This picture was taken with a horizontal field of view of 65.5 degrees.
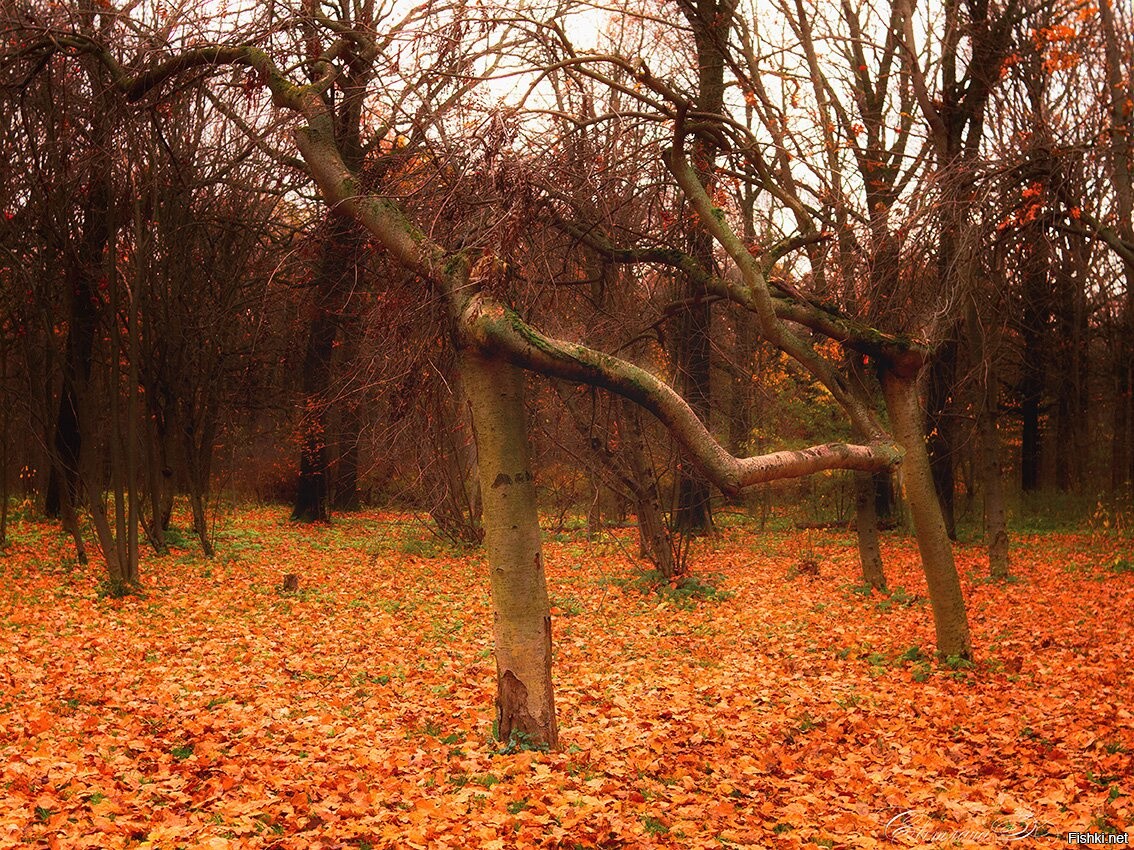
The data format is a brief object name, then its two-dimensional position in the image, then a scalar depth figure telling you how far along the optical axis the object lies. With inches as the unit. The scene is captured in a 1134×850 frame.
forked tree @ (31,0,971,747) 202.8
